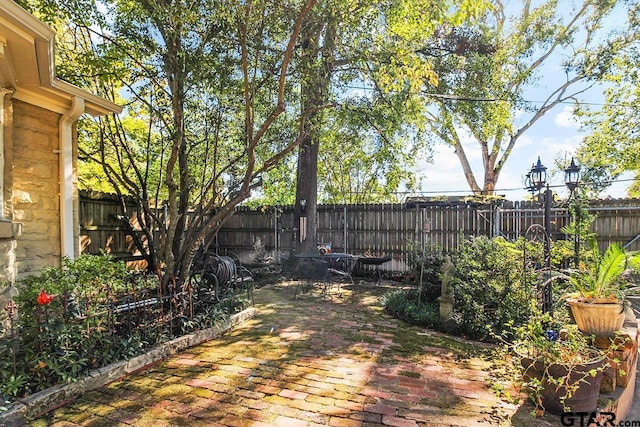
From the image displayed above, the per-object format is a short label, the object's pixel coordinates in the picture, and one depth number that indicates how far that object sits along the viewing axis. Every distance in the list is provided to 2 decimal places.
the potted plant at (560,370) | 2.20
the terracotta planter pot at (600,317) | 2.52
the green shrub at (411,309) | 4.48
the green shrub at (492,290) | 3.84
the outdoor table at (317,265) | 6.36
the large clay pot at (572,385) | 2.19
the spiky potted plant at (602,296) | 2.54
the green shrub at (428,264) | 5.28
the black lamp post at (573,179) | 5.55
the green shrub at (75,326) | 2.46
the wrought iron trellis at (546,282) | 3.38
